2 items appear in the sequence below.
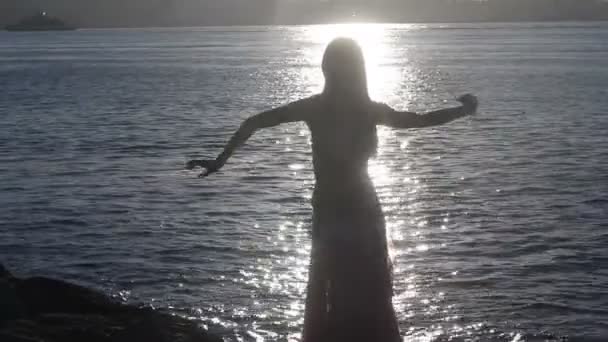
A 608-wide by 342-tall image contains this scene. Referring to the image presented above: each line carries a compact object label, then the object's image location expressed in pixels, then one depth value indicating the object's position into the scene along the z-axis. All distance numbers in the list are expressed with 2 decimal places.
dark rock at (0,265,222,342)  8.70
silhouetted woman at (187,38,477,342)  6.63
